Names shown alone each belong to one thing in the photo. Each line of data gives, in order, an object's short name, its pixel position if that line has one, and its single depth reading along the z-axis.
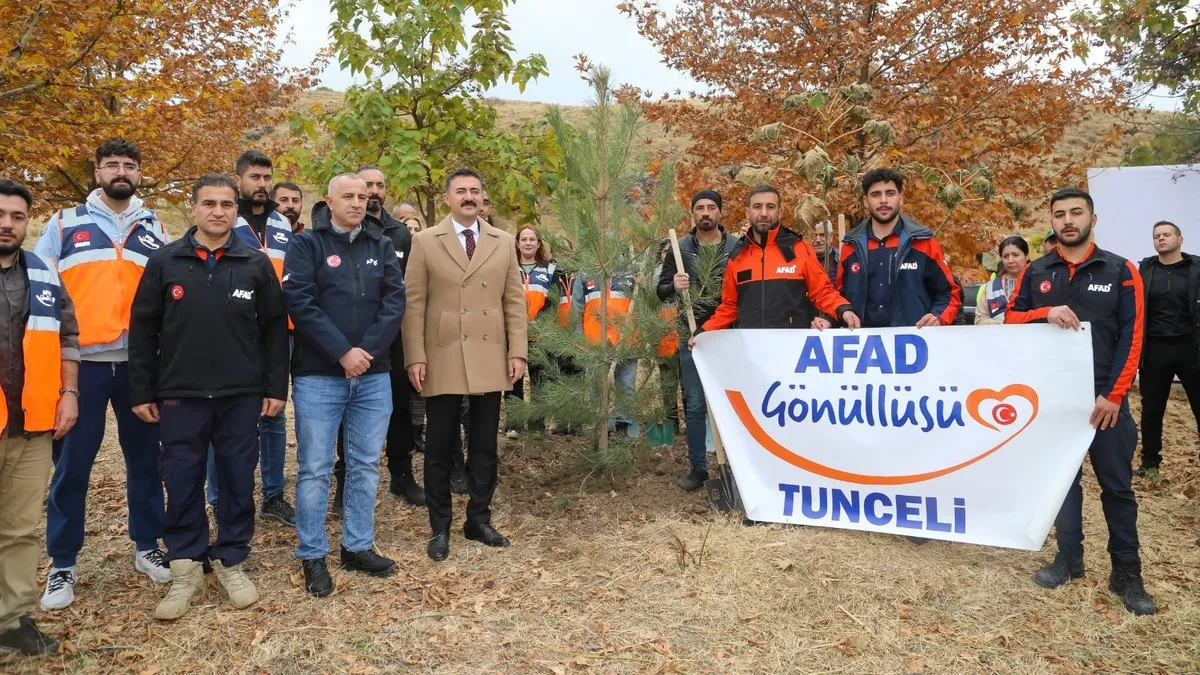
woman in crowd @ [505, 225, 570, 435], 6.50
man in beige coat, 4.49
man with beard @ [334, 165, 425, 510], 5.16
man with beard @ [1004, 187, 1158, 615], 3.90
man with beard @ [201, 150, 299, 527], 4.92
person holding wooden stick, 5.34
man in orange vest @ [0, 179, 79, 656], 3.40
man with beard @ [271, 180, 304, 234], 5.46
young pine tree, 5.23
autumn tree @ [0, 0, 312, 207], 6.27
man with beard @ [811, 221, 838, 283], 5.30
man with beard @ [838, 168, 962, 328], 4.70
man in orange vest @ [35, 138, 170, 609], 3.94
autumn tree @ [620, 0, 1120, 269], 7.30
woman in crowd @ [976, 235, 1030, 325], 7.70
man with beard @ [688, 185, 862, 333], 4.94
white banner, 4.18
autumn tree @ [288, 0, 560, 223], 5.91
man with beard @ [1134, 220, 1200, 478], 6.11
